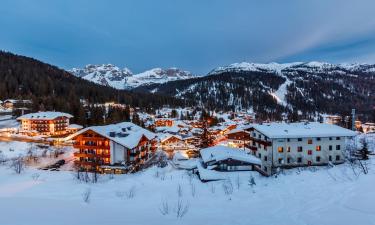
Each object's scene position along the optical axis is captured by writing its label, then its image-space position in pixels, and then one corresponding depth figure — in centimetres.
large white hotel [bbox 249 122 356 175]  4106
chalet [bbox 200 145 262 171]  3547
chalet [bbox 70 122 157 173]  4722
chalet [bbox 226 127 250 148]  6831
